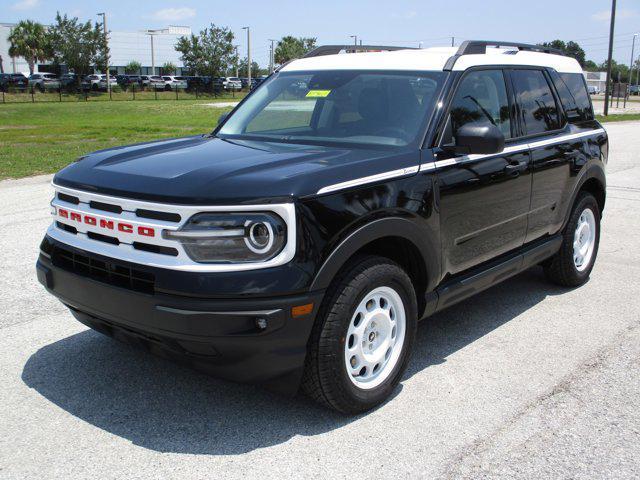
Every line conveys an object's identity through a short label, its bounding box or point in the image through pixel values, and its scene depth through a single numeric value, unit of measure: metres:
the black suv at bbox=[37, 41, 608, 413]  3.09
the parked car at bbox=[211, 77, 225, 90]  62.09
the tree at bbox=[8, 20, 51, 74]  78.31
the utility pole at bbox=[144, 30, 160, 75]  93.75
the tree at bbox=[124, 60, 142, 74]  95.00
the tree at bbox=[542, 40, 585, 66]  103.26
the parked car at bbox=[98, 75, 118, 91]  59.14
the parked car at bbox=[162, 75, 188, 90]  63.06
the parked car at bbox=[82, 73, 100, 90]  57.47
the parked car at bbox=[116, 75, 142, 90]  62.09
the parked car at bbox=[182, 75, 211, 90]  62.00
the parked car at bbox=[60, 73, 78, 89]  55.75
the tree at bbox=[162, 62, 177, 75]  95.38
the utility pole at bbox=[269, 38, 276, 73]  98.97
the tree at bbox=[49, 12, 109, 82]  59.44
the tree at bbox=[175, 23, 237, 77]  69.44
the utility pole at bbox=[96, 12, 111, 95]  58.17
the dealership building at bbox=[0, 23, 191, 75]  99.31
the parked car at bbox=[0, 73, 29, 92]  52.14
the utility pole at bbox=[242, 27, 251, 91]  75.72
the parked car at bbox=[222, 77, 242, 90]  65.38
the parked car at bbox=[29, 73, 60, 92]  54.34
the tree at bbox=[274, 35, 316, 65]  90.75
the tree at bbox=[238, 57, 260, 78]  85.12
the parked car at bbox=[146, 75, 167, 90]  62.06
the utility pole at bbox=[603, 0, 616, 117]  34.56
